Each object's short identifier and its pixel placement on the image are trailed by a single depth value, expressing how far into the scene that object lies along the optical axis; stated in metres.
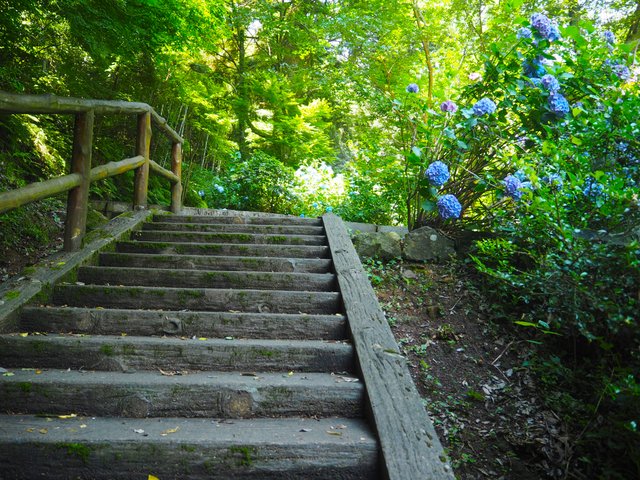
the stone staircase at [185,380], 1.66
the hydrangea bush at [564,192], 1.91
